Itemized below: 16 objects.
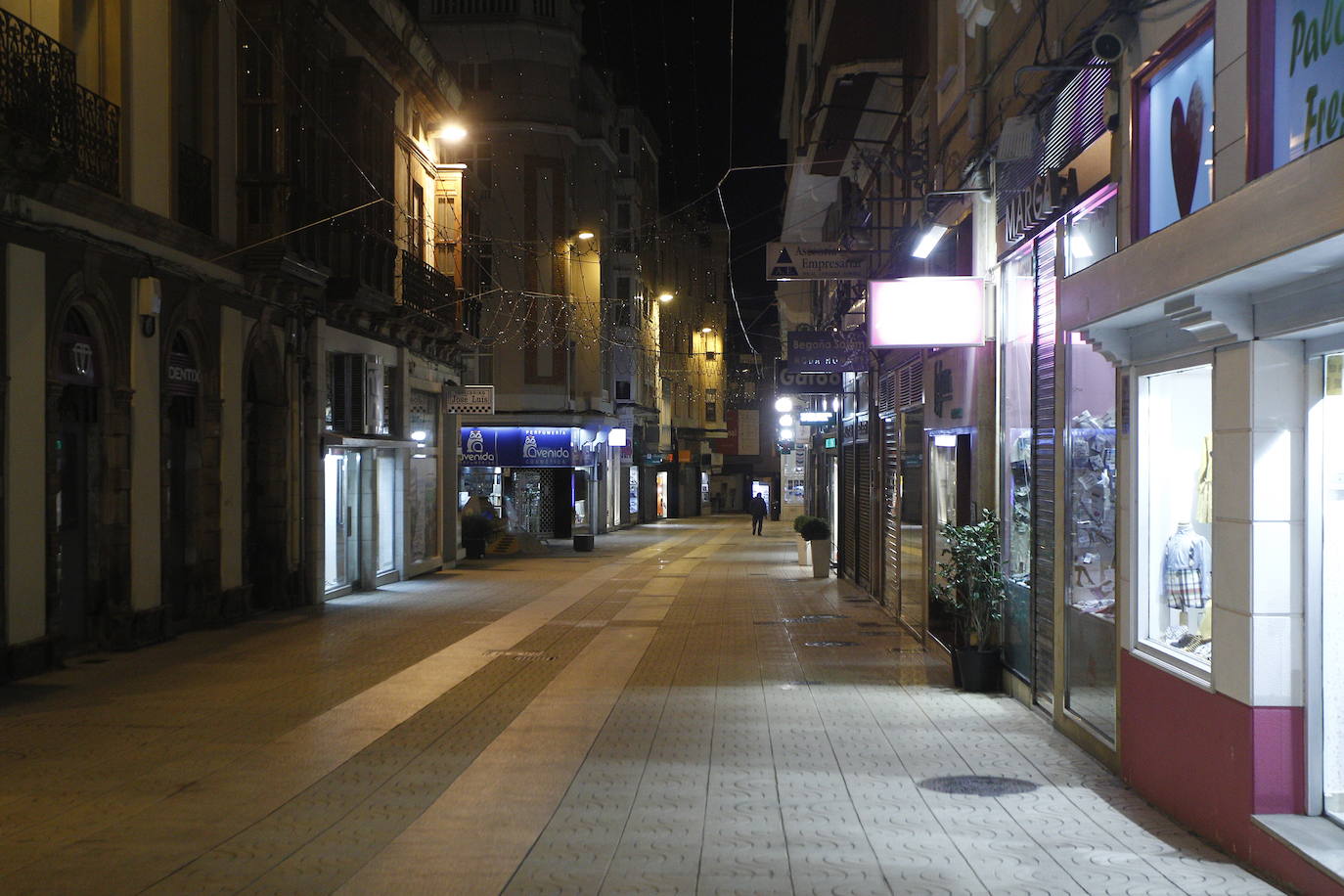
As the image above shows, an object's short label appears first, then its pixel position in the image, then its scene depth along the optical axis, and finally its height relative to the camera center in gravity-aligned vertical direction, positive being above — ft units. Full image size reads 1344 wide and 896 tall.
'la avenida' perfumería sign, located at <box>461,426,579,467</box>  141.79 -1.64
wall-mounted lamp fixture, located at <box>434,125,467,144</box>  81.25 +18.51
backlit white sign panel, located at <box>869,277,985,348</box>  41.91 +3.77
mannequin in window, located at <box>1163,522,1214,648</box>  23.88 -2.73
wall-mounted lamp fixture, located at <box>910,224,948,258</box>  47.01 +6.92
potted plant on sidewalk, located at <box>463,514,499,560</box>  108.17 -8.49
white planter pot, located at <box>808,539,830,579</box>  88.84 -8.61
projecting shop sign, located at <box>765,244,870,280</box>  60.75 +7.77
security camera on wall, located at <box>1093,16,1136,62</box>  27.78 +8.26
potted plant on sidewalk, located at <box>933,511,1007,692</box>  38.65 -4.88
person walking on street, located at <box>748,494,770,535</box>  155.33 -9.71
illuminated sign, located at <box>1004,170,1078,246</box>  31.76 +5.79
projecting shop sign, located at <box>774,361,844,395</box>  82.33 +2.98
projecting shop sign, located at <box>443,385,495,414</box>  93.97 +2.28
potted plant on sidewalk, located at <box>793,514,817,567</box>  98.61 -9.40
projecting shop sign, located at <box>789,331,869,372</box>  70.33 +4.25
